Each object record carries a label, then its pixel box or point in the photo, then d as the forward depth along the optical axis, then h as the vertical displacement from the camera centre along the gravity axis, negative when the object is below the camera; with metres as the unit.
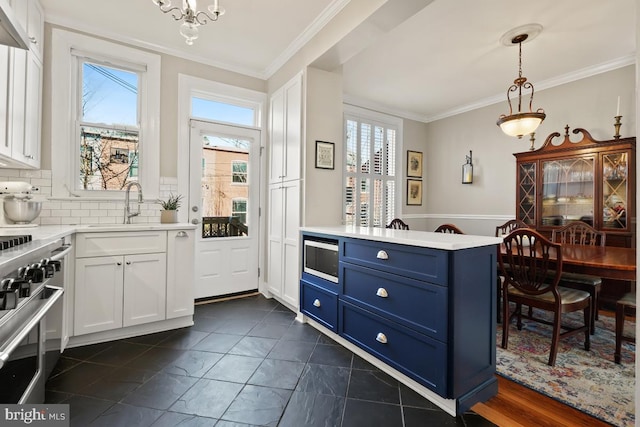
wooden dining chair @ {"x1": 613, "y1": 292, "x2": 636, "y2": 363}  2.12 -0.70
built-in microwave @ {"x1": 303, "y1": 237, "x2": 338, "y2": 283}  2.48 -0.40
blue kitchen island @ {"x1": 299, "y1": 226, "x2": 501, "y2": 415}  1.60 -0.58
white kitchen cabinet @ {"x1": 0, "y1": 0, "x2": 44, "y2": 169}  1.93 +0.82
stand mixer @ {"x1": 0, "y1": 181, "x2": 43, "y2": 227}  2.06 +0.02
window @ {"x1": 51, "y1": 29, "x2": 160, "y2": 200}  2.80 +0.91
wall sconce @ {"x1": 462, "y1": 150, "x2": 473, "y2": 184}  4.96 +0.73
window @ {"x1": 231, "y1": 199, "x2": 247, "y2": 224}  3.72 +0.02
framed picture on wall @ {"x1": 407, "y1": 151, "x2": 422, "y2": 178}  5.50 +0.92
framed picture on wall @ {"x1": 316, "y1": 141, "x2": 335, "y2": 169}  3.01 +0.58
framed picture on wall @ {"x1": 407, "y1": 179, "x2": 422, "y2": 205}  5.52 +0.40
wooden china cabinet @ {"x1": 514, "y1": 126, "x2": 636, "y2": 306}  3.21 +0.36
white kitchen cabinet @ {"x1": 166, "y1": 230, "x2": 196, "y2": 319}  2.67 -0.57
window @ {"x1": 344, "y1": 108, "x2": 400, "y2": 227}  4.87 +0.70
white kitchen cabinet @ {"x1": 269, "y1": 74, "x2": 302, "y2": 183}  3.07 +0.88
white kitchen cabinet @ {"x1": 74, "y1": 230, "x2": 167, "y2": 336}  2.33 -0.58
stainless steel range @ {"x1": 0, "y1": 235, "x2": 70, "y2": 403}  0.97 -0.41
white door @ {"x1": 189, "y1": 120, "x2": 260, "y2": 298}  3.47 +0.07
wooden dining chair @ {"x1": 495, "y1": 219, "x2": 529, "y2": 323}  3.12 -0.16
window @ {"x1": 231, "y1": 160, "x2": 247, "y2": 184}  3.71 +0.49
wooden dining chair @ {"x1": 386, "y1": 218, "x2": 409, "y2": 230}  4.14 -0.16
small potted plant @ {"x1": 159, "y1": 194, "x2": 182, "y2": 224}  3.01 -0.03
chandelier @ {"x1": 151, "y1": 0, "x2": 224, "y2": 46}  1.70 +1.12
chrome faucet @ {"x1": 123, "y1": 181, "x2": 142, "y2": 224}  3.00 +0.06
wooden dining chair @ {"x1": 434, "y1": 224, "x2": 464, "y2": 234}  2.93 -0.15
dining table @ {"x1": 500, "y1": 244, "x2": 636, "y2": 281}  2.03 -0.33
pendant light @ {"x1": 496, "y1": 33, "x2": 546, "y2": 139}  2.90 +0.93
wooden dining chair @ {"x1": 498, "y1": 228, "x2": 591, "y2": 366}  2.12 -0.58
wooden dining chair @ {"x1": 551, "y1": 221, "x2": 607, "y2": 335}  2.69 -0.28
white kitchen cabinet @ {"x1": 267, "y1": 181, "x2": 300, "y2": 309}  3.08 -0.33
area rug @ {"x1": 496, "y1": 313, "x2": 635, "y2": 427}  1.69 -1.05
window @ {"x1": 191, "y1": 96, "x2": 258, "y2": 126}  3.51 +1.21
